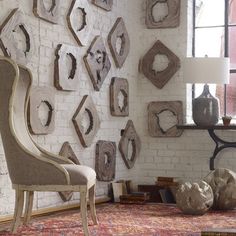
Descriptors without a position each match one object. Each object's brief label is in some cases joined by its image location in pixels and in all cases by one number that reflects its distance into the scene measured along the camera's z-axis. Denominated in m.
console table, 6.16
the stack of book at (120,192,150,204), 6.05
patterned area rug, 4.26
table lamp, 5.87
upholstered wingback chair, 4.16
